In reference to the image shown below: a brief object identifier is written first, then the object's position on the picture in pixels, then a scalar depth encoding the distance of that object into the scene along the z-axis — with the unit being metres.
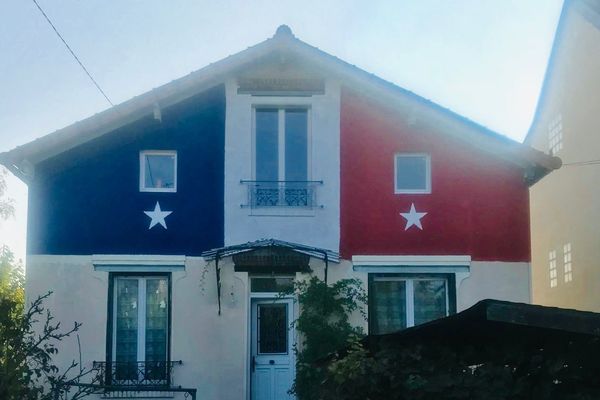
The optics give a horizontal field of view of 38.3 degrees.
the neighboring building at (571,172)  17.78
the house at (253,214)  14.24
